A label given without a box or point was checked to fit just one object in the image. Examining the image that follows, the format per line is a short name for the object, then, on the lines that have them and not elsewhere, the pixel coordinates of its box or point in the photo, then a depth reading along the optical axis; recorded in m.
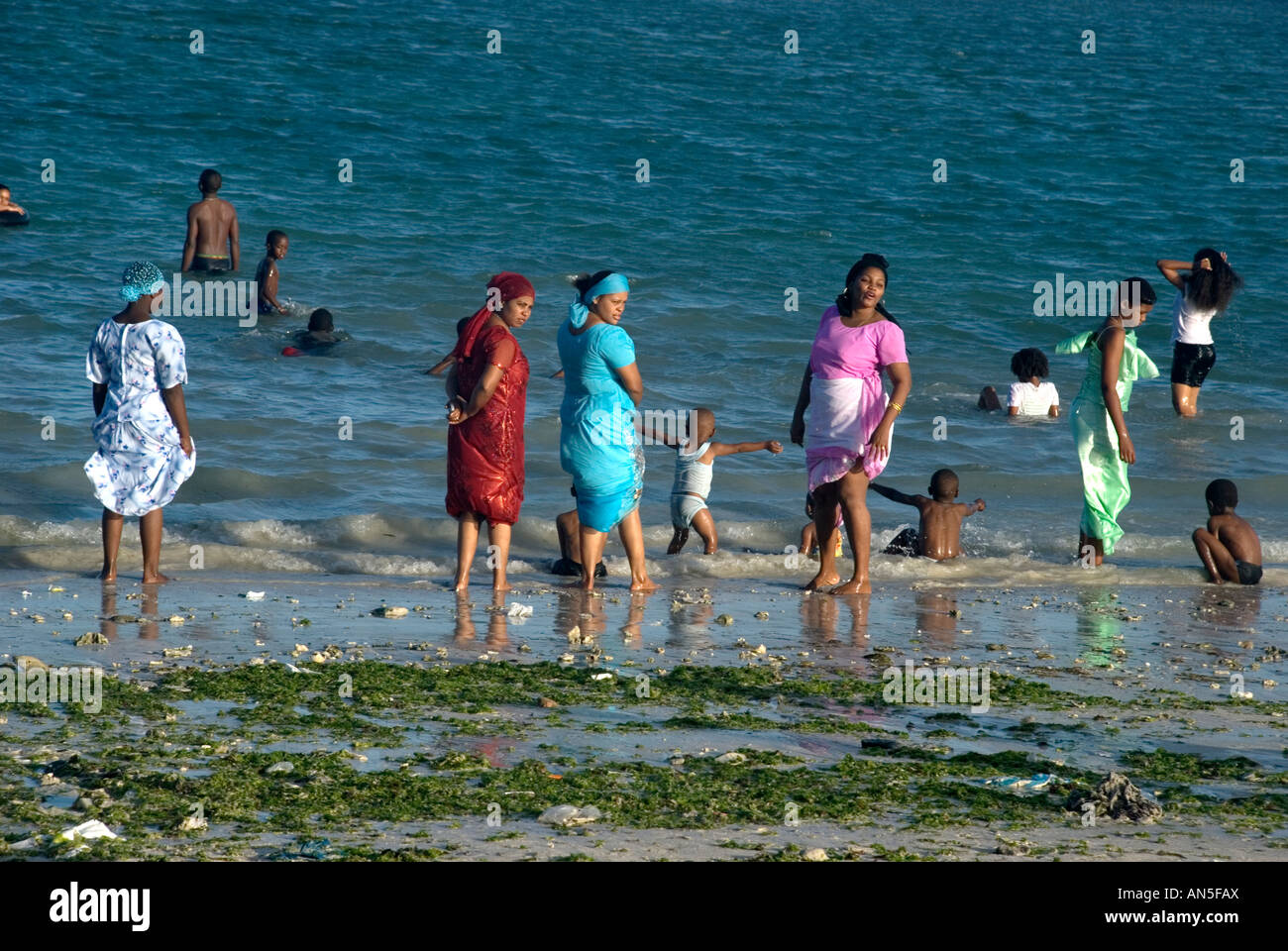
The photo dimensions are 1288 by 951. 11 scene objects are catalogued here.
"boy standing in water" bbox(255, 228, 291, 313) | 30.64
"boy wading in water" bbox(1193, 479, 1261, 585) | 16.70
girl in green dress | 15.77
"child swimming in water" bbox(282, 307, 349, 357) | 28.61
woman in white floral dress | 14.25
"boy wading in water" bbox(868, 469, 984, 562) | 17.31
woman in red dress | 13.98
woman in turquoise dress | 13.94
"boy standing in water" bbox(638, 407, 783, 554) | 17.72
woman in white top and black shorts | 23.50
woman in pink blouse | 14.18
